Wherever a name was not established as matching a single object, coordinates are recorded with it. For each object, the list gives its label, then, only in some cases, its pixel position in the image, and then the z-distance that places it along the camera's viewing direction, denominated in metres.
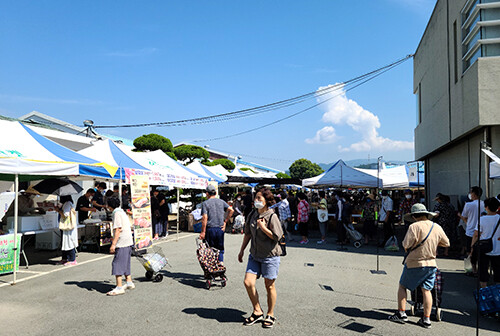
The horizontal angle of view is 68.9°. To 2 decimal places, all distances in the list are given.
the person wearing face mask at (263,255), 4.53
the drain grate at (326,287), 6.52
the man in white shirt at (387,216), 11.41
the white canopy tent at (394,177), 17.52
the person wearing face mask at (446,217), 9.97
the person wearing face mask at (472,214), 7.45
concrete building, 8.57
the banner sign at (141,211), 8.55
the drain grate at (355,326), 4.60
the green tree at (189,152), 30.23
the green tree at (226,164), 38.01
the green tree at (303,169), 92.19
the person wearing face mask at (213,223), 6.78
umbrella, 9.04
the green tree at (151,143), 23.36
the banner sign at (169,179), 10.01
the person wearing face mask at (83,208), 10.39
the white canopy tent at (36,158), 7.00
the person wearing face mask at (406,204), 14.62
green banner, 7.05
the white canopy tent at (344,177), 15.16
